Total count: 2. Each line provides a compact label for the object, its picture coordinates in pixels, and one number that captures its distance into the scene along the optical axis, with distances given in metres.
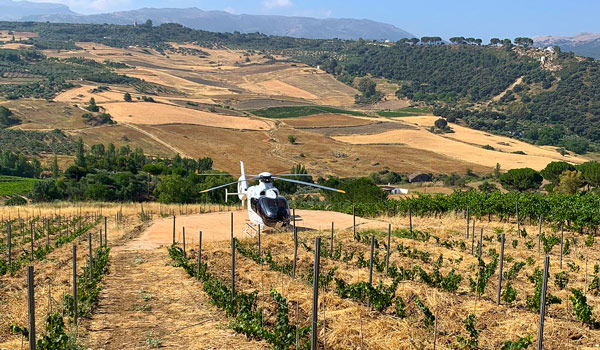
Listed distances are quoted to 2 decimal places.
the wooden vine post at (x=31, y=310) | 9.05
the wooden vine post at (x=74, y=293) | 12.62
